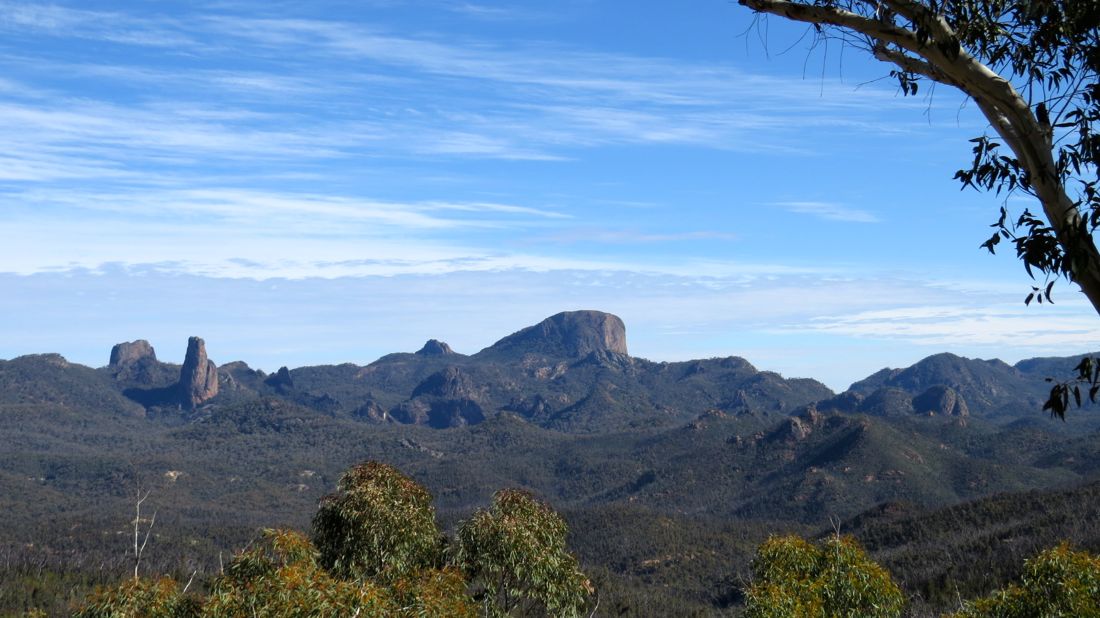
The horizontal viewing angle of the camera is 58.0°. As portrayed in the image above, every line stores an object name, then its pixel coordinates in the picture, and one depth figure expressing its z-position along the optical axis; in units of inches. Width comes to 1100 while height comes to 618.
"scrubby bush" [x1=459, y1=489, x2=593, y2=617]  1179.3
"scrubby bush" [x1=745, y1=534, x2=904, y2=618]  1063.6
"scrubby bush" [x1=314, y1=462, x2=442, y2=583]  1195.3
